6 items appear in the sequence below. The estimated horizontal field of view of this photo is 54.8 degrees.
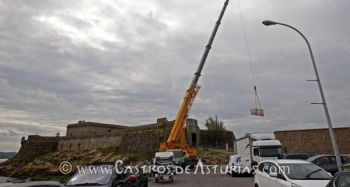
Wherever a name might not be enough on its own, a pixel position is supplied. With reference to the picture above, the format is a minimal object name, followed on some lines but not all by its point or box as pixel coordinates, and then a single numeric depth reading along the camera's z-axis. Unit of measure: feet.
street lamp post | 51.67
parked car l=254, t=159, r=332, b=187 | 32.89
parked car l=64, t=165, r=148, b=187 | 33.60
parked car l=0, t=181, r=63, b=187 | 26.81
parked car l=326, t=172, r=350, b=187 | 23.21
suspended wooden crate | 76.46
